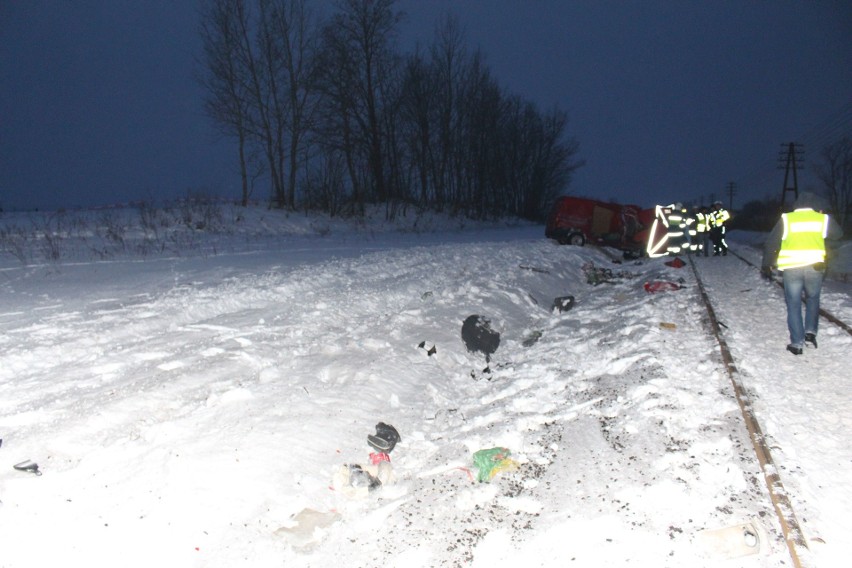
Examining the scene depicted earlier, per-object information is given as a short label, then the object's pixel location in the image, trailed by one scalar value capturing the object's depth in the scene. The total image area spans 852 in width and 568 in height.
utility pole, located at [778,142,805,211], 49.94
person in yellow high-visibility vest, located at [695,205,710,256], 18.39
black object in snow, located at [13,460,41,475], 3.83
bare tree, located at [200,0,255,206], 26.97
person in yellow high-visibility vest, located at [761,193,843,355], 6.60
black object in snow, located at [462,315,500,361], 7.51
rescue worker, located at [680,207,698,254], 17.22
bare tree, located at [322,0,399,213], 31.70
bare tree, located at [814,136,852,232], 60.19
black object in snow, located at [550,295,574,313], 10.14
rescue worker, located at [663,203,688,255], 17.00
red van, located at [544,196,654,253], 18.64
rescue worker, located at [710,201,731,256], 18.80
